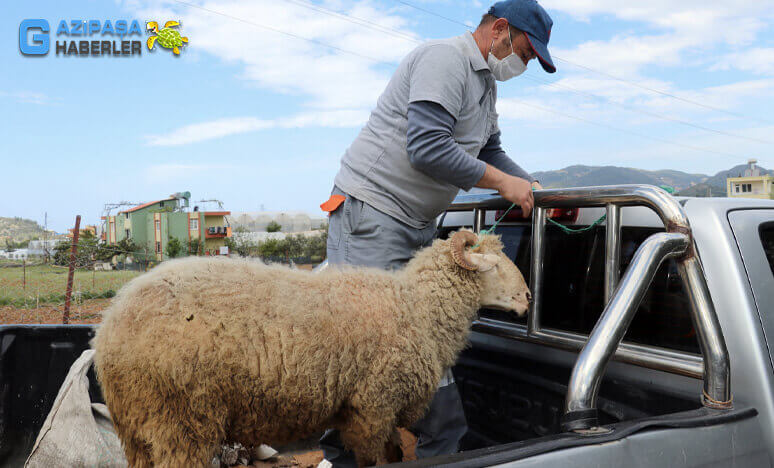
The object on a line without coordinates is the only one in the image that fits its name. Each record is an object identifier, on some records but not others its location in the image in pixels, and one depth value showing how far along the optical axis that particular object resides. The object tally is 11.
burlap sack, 2.47
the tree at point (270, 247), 43.69
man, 2.53
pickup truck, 1.69
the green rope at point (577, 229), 2.52
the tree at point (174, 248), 47.03
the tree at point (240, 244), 44.72
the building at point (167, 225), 49.88
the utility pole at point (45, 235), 19.23
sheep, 1.85
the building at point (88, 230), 46.27
